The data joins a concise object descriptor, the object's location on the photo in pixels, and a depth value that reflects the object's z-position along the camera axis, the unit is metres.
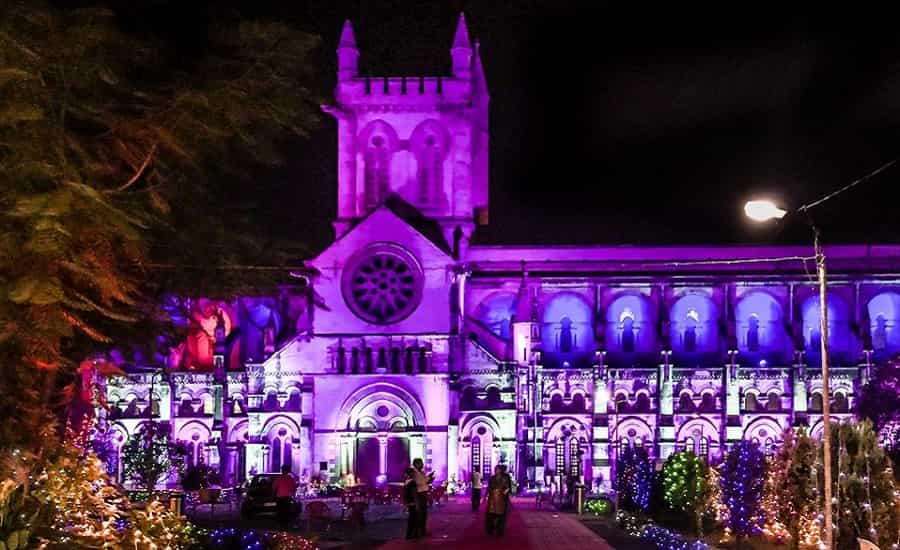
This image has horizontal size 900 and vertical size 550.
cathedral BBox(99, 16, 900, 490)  77.06
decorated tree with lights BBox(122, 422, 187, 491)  57.78
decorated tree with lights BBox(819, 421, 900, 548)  25.69
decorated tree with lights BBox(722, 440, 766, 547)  33.91
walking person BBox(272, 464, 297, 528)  41.38
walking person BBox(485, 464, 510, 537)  35.88
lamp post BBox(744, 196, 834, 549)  23.22
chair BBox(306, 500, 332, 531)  40.50
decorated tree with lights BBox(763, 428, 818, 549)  28.28
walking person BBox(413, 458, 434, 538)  35.06
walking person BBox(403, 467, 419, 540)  34.97
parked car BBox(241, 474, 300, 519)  48.78
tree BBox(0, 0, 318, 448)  17.61
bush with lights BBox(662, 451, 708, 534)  40.88
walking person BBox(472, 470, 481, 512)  51.59
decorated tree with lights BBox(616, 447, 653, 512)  48.84
